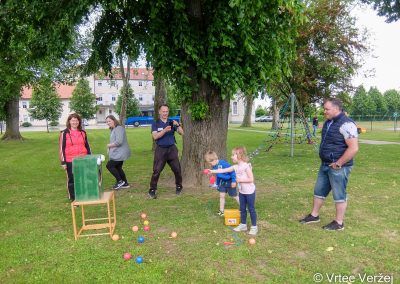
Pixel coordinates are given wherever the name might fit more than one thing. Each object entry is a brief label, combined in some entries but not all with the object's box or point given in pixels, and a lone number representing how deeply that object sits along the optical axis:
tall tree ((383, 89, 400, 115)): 79.47
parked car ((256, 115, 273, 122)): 71.88
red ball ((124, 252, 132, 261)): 4.48
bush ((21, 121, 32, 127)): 63.56
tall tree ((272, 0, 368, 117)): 18.69
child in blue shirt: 6.00
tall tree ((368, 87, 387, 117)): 79.56
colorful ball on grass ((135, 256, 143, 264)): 4.38
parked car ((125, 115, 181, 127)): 52.66
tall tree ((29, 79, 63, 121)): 42.31
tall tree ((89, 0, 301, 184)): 7.00
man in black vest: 5.07
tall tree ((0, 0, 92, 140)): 7.29
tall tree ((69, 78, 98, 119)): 51.56
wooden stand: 5.17
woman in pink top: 7.10
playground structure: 15.30
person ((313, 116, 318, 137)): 25.31
